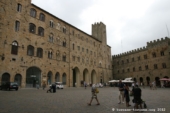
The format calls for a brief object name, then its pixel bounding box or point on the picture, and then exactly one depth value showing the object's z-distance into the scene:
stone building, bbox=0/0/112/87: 22.97
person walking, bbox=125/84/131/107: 7.52
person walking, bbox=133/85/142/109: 6.43
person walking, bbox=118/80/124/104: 8.73
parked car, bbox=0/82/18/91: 18.35
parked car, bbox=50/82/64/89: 25.75
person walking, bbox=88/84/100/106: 8.12
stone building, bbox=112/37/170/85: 39.16
